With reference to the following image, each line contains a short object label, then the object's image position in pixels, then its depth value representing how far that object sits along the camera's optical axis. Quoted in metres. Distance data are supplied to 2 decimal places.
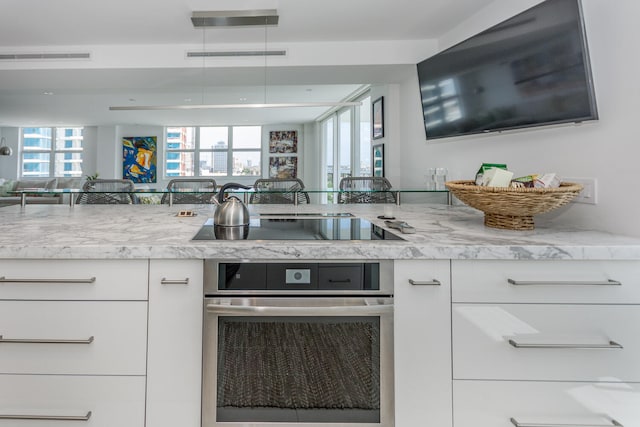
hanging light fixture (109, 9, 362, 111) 2.80
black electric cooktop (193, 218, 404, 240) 1.18
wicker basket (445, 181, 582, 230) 1.22
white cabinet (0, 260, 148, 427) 1.02
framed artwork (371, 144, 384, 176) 4.62
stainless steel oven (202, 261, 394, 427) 1.04
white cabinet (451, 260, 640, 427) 1.01
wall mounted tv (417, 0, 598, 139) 1.51
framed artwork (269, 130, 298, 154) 9.49
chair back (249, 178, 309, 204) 2.54
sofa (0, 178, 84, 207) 8.68
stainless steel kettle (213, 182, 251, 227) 1.37
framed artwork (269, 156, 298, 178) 9.53
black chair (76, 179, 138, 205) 2.33
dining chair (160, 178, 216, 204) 2.33
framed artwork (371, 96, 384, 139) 4.56
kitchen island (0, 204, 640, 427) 1.01
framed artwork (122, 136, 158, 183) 9.54
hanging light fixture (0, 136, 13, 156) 8.12
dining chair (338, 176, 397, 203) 2.67
